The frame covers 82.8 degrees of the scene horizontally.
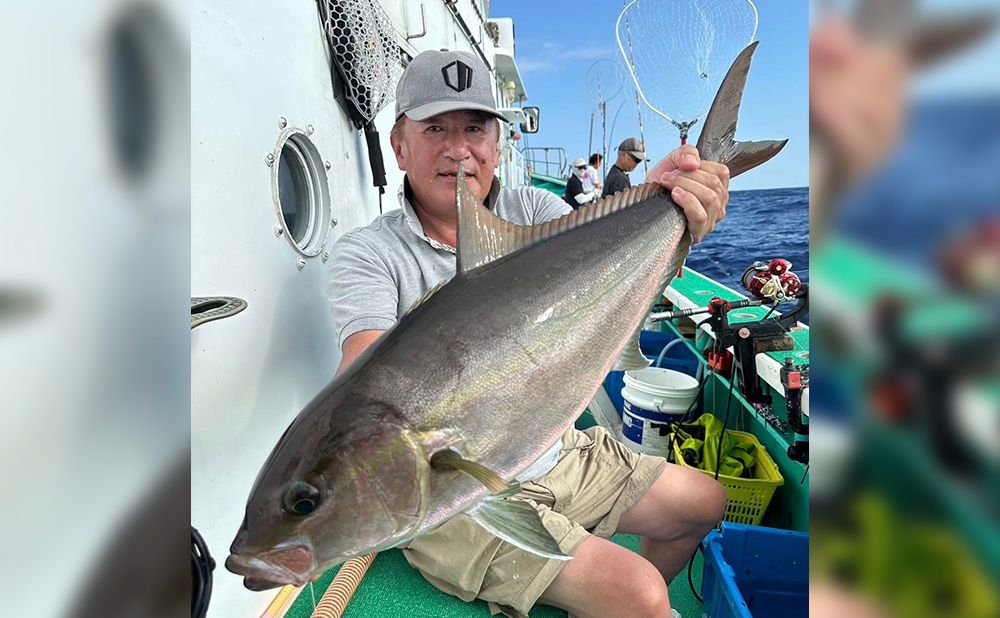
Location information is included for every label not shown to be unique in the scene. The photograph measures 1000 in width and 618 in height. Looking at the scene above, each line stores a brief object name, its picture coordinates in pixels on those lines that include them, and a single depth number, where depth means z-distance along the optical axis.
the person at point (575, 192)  10.21
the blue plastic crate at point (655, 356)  5.22
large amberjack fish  1.16
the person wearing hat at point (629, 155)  8.25
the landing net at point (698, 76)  3.64
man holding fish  2.04
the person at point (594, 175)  14.90
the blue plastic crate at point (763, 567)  2.42
